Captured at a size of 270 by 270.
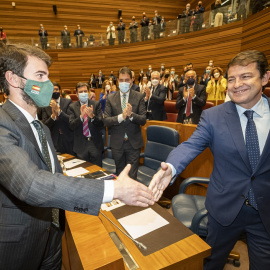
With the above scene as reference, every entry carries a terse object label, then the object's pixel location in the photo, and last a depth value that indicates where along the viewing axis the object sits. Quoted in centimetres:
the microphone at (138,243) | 107
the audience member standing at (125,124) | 263
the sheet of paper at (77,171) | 204
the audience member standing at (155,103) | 431
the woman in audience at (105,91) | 561
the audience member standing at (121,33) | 1072
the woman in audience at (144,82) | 598
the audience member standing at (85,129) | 281
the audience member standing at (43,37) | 1088
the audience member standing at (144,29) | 1013
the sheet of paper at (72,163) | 230
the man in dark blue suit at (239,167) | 121
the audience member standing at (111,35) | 1084
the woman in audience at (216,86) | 445
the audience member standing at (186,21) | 871
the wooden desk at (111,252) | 90
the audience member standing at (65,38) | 1102
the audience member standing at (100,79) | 1003
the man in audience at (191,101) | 357
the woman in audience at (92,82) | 1012
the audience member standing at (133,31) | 1028
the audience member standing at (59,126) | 310
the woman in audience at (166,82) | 591
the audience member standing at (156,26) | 973
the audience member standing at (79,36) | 1117
